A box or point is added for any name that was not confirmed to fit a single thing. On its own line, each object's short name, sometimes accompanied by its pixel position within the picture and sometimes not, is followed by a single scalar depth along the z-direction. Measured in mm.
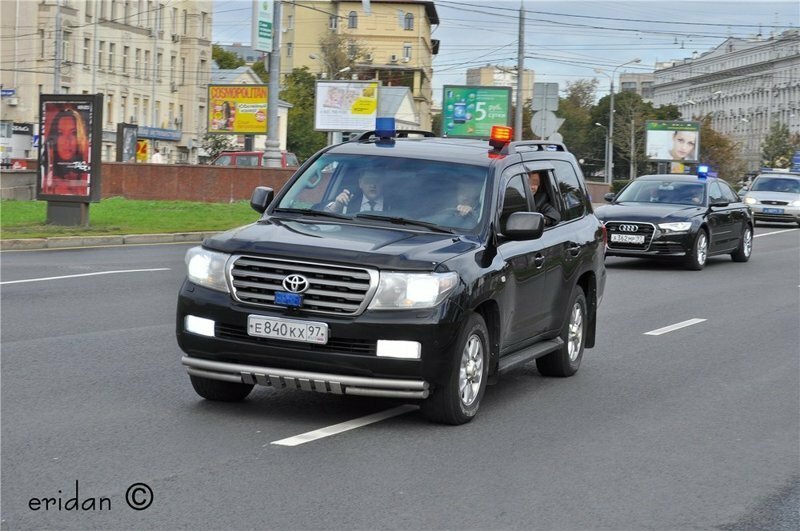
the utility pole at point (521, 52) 43688
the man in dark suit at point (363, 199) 8750
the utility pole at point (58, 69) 61656
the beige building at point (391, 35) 141750
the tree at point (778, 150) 125500
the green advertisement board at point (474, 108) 63188
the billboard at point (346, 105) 58688
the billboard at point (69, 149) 25891
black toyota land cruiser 7531
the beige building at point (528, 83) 168062
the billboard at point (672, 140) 80438
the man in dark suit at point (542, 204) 9750
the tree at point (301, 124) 94250
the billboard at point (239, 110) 57156
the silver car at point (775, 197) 41844
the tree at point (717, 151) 109312
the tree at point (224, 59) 133375
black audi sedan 22172
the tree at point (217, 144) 67419
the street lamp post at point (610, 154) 89656
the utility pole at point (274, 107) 37531
